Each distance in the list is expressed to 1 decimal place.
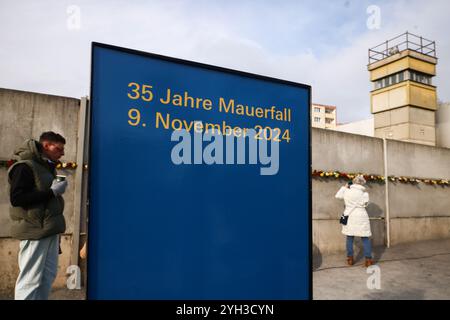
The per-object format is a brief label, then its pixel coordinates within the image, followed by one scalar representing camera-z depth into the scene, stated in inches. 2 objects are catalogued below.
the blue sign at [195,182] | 54.7
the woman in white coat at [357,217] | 233.9
